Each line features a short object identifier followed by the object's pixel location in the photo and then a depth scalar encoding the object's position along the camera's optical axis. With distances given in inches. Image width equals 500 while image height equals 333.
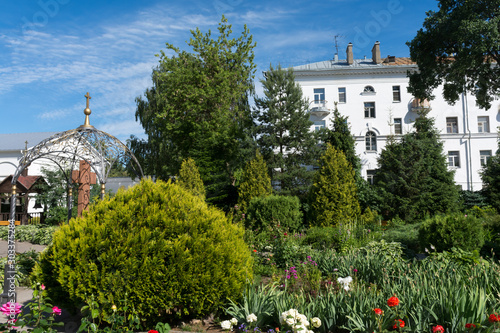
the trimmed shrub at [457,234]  320.5
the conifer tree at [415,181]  757.3
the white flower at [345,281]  185.9
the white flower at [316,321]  146.3
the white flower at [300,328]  140.0
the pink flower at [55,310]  146.0
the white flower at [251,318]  155.6
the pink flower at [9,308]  148.1
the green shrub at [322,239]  412.1
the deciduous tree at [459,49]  609.3
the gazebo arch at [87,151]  284.4
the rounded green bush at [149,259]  168.7
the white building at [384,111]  1234.6
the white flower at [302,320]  142.9
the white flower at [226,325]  158.6
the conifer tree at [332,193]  603.2
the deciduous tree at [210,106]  1017.5
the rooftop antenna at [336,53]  1411.3
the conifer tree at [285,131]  930.3
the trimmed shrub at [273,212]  554.9
